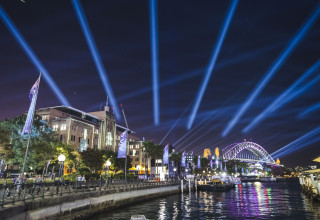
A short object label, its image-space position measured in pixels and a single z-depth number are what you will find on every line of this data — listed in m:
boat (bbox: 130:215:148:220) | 11.74
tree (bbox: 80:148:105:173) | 58.81
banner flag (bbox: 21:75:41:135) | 22.59
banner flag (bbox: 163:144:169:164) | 61.62
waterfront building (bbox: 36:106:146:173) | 81.12
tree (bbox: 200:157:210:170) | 160.38
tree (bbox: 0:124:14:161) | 38.76
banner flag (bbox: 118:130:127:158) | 39.06
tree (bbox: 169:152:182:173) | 122.00
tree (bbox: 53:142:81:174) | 54.22
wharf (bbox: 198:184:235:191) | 80.58
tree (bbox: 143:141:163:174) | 95.52
